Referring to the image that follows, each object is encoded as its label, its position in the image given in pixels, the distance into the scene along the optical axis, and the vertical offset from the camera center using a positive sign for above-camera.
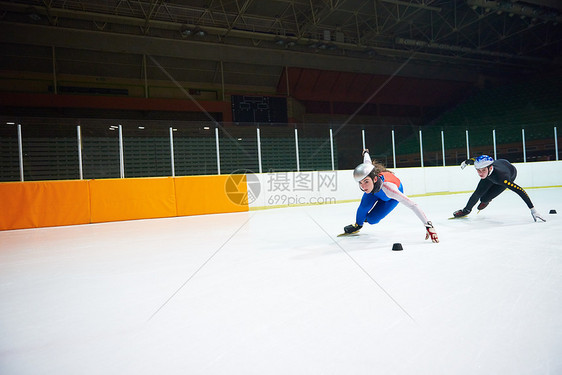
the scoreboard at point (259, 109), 19.20 +4.84
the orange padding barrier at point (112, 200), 7.69 -0.07
